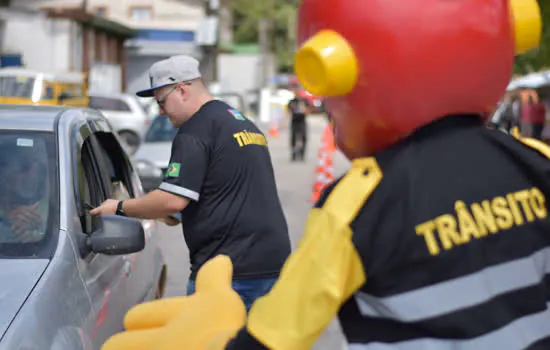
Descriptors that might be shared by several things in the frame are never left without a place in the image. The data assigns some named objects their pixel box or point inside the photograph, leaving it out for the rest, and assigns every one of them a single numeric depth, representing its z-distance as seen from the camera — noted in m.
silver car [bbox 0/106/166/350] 2.89
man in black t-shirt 3.55
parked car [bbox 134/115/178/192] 12.59
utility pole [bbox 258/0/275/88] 61.14
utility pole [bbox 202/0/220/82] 47.66
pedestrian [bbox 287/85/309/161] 23.83
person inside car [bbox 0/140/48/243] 3.48
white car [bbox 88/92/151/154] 24.61
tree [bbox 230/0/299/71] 84.31
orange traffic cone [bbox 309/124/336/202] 14.57
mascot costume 1.69
